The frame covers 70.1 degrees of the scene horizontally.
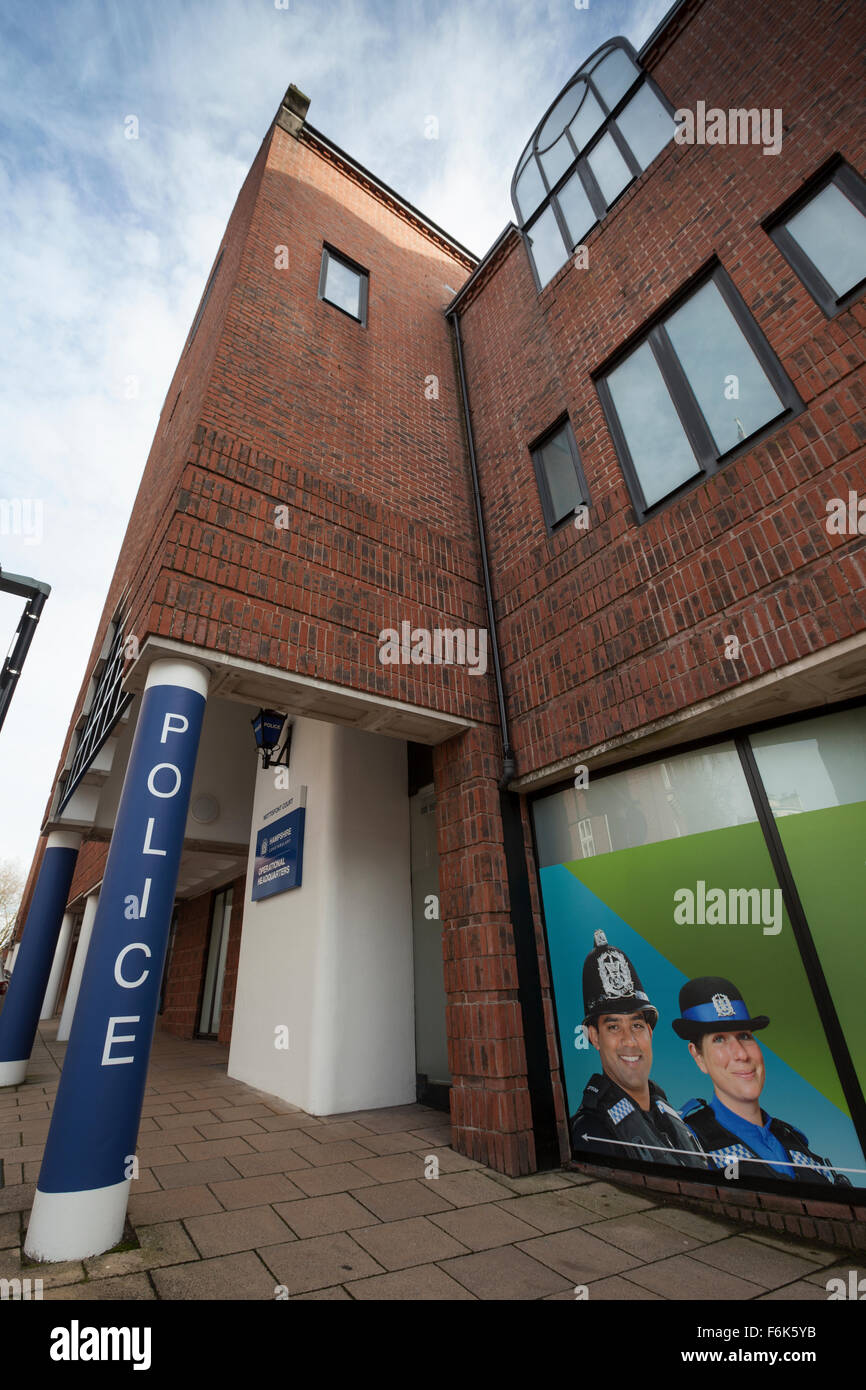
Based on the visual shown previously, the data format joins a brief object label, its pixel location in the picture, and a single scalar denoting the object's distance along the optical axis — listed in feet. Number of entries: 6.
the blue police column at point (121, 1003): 9.43
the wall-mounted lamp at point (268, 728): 22.37
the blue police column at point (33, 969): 25.09
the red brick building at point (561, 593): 12.71
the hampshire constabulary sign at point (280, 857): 22.24
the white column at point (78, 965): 40.70
